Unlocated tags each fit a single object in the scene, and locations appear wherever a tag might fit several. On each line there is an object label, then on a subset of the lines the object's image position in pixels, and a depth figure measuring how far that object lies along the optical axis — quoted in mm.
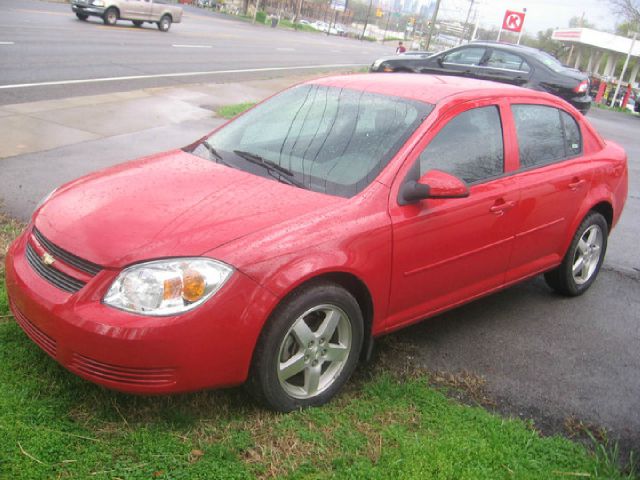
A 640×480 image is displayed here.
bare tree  44500
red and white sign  34719
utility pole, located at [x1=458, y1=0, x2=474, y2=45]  55725
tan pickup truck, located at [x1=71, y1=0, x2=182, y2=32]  25453
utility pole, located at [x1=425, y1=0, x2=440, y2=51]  32097
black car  15898
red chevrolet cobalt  2930
